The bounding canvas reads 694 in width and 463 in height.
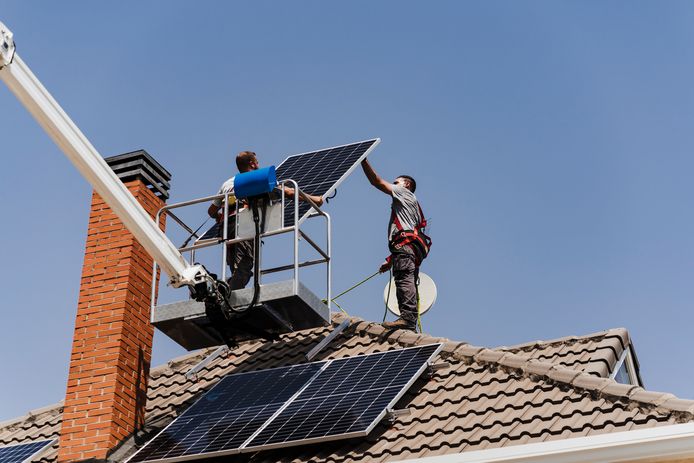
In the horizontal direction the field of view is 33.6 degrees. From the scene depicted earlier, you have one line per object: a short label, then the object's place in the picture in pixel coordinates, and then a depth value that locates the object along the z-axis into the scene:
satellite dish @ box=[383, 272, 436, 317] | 16.41
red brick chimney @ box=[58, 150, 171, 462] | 12.45
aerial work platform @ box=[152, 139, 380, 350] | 12.29
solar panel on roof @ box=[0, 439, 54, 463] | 12.85
